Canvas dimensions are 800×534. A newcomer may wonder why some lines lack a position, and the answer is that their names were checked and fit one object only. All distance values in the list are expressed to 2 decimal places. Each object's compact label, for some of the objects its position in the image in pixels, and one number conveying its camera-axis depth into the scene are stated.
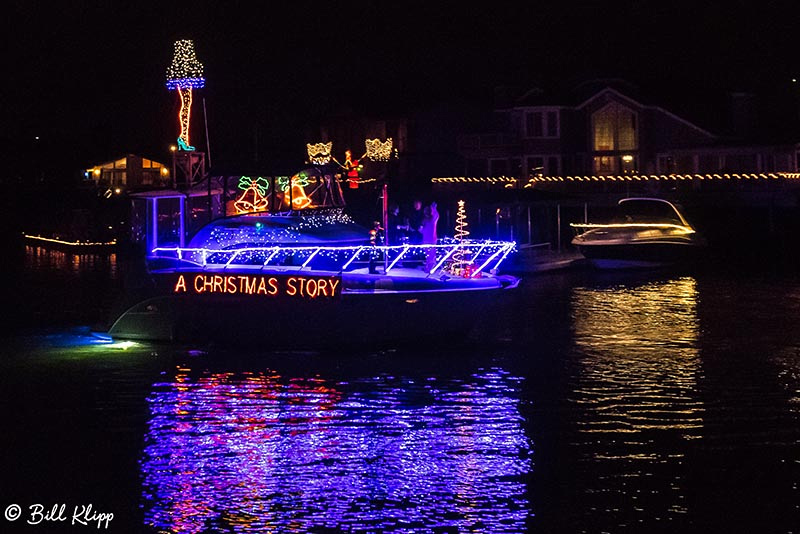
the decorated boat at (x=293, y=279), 21.89
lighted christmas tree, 23.14
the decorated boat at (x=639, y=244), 44.94
